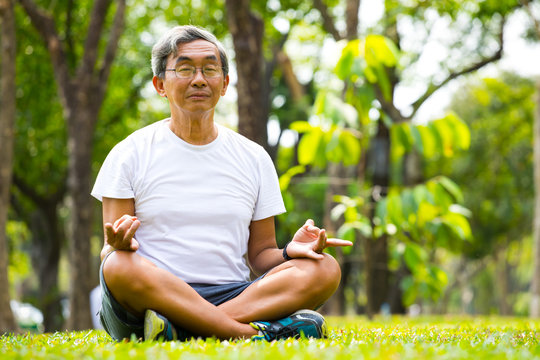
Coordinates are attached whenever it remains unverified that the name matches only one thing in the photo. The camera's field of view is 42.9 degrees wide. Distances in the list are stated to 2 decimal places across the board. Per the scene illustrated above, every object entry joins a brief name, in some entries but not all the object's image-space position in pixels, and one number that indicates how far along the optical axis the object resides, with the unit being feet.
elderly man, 11.57
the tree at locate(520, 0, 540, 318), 35.76
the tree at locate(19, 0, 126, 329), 35.09
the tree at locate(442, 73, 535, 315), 75.46
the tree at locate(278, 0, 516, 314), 25.67
